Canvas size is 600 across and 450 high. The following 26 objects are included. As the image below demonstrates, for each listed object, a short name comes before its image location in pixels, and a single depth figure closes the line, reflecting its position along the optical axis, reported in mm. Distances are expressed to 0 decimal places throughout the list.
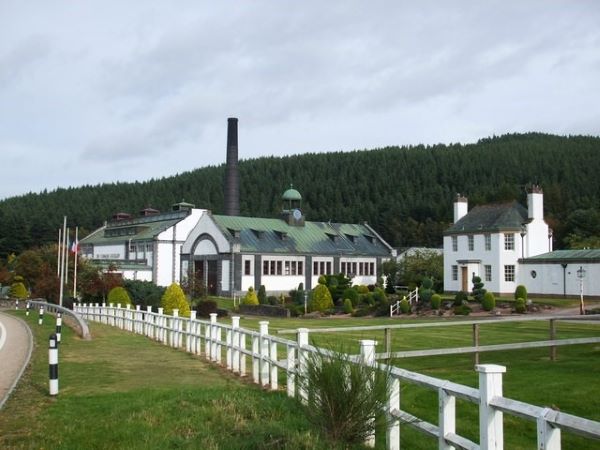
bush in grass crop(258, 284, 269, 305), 51906
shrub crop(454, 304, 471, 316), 38344
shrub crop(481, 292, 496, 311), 38656
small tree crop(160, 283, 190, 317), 35656
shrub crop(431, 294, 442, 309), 40781
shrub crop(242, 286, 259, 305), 48875
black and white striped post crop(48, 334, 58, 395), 10539
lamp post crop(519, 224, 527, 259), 48531
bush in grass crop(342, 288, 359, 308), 46912
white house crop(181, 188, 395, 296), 60344
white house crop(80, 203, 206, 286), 69188
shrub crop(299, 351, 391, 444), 6426
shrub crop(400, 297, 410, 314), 41250
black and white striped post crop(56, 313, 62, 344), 16945
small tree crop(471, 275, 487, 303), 42166
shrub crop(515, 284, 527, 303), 41219
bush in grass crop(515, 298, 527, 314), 37156
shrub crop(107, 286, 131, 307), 37656
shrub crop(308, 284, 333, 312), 45941
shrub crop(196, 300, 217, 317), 38906
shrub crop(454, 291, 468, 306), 40531
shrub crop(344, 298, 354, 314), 44125
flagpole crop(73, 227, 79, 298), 41075
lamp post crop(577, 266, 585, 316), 34041
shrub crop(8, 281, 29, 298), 59281
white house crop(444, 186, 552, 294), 48812
